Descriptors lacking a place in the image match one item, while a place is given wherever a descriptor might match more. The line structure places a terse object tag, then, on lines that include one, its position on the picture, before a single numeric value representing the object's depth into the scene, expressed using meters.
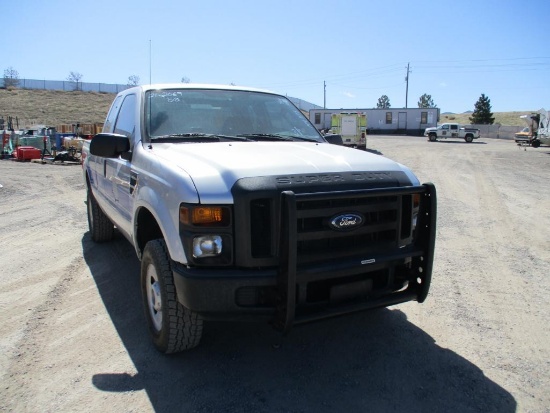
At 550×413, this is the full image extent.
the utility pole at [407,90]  83.72
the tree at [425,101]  119.88
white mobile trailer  55.75
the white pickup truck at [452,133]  43.22
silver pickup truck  2.82
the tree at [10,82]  76.81
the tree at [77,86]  82.82
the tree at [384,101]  138.50
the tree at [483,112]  78.00
